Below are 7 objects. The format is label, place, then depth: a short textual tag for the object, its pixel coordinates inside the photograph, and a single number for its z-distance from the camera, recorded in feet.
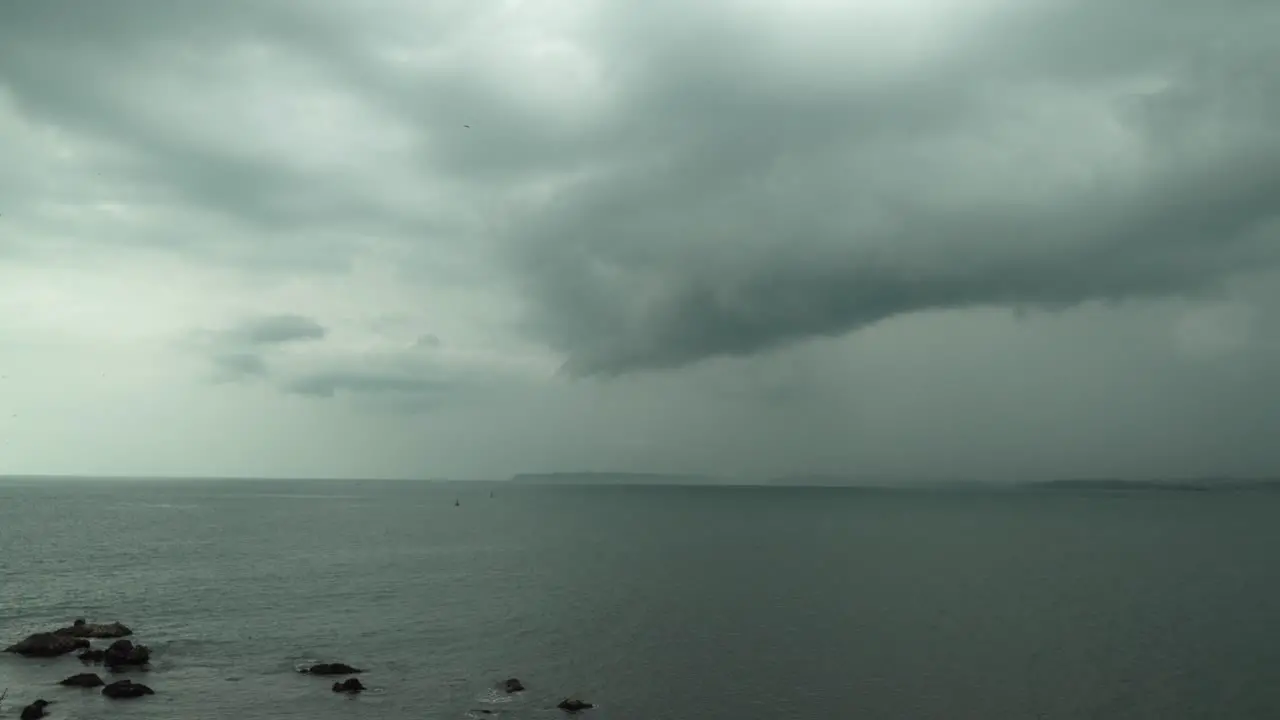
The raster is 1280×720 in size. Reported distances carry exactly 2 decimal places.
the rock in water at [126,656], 193.36
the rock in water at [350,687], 177.58
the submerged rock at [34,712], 152.97
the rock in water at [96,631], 217.56
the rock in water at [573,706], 170.19
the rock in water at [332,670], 191.62
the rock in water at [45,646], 200.85
